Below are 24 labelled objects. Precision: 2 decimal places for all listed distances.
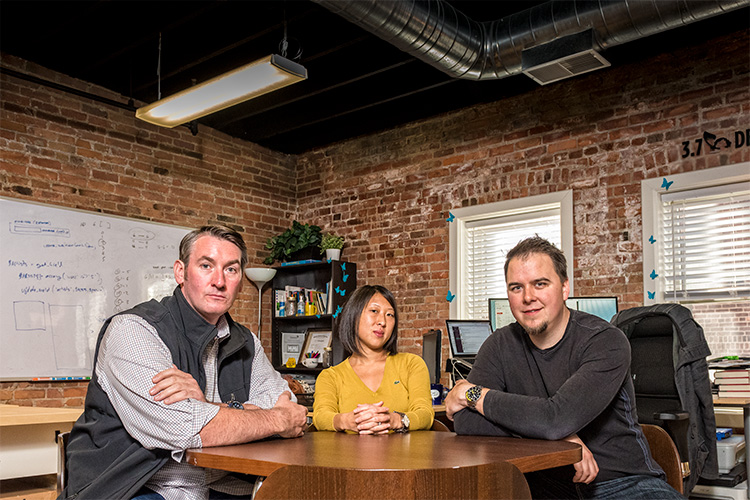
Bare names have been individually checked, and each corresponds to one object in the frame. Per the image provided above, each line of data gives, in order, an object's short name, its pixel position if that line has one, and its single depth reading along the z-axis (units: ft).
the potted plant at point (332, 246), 21.13
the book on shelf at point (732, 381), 12.64
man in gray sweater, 6.45
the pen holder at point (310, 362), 20.20
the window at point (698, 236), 14.73
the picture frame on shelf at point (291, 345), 21.57
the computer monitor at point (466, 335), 14.76
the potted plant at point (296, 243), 21.35
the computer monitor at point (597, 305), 14.24
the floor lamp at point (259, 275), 21.12
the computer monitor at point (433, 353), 14.46
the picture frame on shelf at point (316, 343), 20.44
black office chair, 10.06
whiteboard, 16.02
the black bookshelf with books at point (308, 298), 20.81
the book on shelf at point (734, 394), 12.58
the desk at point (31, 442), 10.82
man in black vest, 5.97
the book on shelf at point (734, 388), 12.60
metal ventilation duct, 11.63
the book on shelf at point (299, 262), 20.92
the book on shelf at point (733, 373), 12.67
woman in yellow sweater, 8.77
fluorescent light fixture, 12.80
